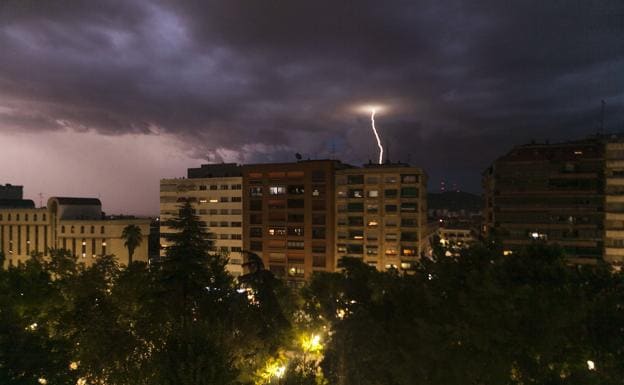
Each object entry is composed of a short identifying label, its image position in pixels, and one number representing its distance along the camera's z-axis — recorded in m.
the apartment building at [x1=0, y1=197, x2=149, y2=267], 68.94
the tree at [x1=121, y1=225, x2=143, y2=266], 58.72
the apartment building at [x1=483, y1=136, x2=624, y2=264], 50.00
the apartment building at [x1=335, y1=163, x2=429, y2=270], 60.94
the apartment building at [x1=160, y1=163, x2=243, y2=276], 71.75
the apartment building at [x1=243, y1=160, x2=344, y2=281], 65.75
